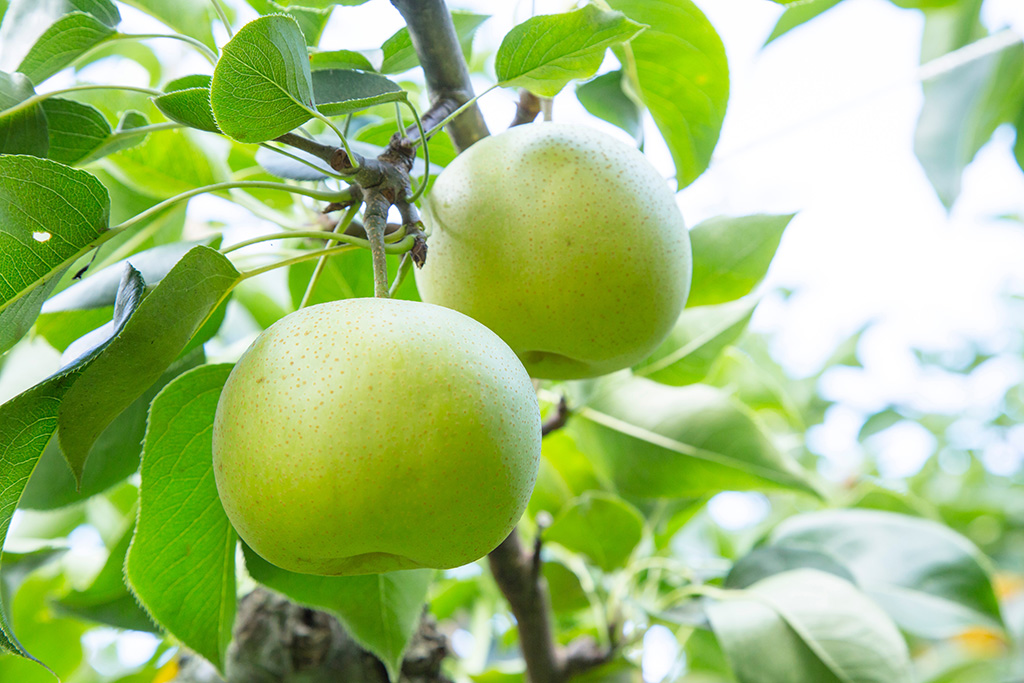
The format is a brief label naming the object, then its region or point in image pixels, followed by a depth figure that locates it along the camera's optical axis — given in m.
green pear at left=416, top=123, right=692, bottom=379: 0.49
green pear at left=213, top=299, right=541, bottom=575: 0.38
